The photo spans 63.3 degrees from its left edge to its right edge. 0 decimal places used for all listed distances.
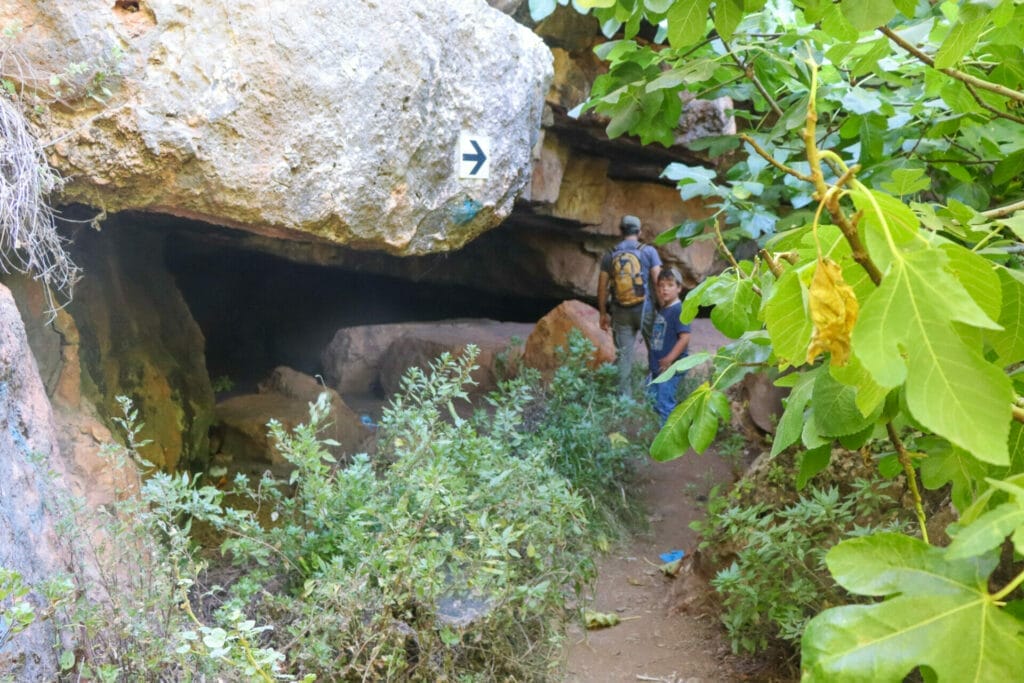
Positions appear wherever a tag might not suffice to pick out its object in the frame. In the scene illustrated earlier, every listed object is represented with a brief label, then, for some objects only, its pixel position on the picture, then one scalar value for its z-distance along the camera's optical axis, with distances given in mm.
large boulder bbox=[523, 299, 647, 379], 7430
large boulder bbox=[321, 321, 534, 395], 8375
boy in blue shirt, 6523
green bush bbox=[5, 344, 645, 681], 2404
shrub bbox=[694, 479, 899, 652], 3324
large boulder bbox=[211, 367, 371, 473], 5721
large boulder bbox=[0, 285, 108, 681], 2227
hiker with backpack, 6879
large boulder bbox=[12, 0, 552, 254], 3395
